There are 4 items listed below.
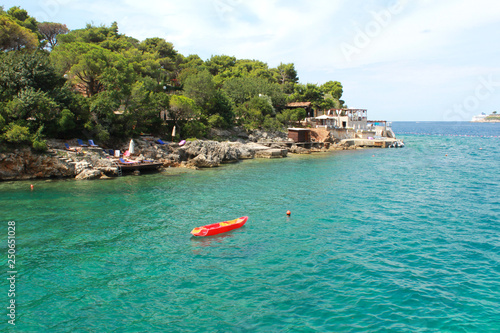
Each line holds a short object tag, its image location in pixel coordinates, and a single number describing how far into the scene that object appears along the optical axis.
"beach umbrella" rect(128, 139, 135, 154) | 36.85
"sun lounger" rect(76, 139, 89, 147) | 34.86
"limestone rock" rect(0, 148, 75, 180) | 30.12
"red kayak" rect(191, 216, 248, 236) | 18.27
